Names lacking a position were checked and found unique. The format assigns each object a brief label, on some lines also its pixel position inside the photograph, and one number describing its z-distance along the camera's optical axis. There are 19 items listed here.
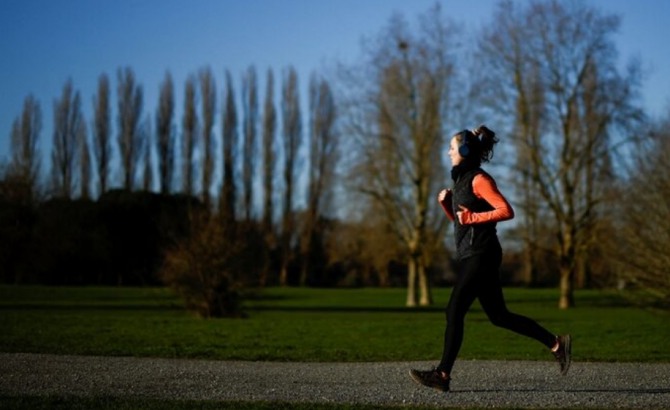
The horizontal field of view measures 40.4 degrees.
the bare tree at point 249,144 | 71.50
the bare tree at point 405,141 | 45.47
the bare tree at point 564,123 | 43.56
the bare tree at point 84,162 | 66.01
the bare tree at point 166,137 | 69.00
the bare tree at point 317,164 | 74.25
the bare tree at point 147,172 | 68.31
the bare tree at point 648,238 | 22.58
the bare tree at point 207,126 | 69.31
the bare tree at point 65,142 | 65.94
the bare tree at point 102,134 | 66.88
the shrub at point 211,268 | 27.05
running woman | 8.38
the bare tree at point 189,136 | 68.81
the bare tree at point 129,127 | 68.00
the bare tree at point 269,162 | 73.19
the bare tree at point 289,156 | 74.06
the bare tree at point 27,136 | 62.81
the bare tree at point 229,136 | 70.62
